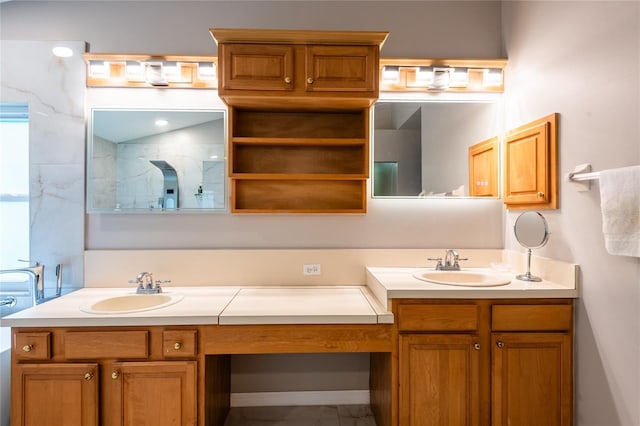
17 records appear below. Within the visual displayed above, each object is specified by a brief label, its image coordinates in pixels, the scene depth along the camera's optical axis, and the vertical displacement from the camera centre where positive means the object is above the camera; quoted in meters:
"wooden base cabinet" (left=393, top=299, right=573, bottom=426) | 1.56 -0.73
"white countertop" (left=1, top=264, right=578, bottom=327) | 1.49 -0.48
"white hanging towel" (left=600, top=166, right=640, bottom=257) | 1.19 +0.02
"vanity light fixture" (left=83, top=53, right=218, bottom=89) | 2.01 +0.88
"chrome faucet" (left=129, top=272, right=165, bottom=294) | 1.90 -0.42
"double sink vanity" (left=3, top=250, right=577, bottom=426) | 1.48 -0.64
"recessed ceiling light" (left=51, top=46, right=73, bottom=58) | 2.05 +1.01
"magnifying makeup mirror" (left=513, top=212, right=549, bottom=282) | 1.73 -0.10
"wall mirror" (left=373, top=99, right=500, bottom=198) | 2.15 +0.41
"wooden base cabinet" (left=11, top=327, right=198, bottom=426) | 1.47 -0.75
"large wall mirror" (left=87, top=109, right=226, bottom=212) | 2.05 +0.32
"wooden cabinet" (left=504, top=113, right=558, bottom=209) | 1.69 +0.27
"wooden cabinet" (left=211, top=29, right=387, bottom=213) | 1.80 +0.63
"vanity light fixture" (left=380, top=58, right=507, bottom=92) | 2.09 +0.90
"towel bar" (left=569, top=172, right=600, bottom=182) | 1.37 +0.17
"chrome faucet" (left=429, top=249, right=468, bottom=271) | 2.03 -0.31
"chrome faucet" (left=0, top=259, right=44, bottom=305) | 1.88 -0.39
